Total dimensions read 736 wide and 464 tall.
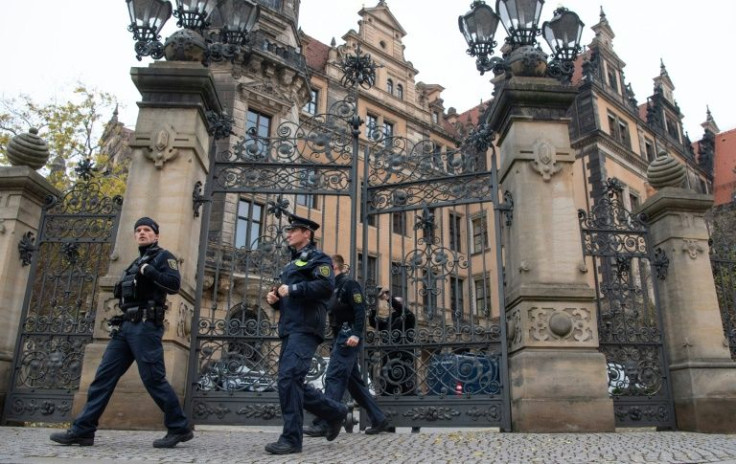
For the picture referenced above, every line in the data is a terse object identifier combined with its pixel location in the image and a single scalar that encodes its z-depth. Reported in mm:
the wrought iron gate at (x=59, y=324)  8016
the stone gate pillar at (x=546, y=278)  7113
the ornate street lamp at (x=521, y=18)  8844
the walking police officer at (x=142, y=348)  5066
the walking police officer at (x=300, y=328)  4977
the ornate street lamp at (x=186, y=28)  8781
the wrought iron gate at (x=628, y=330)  8086
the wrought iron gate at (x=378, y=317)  7676
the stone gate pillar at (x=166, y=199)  7094
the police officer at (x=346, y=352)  6508
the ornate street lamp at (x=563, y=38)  9094
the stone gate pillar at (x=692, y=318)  7805
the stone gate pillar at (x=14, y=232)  8406
